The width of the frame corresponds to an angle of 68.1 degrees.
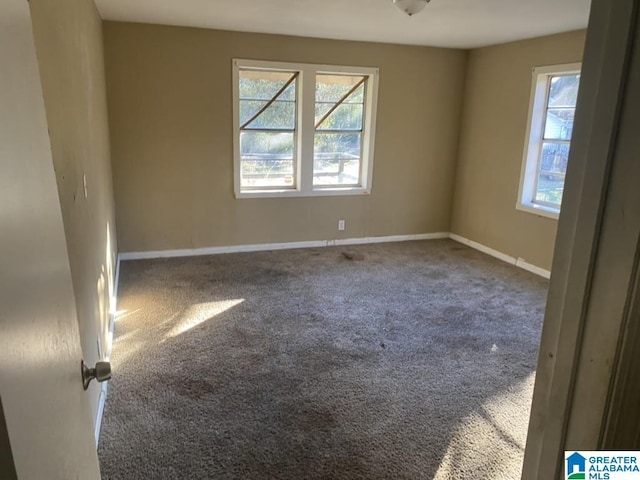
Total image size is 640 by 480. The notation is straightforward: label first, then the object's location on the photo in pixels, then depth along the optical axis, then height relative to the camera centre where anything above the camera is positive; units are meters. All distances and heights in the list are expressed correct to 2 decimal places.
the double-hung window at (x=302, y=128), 5.12 +0.03
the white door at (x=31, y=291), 0.64 -0.27
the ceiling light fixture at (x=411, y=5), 3.01 +0.81
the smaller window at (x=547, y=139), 4.64 -0.01
